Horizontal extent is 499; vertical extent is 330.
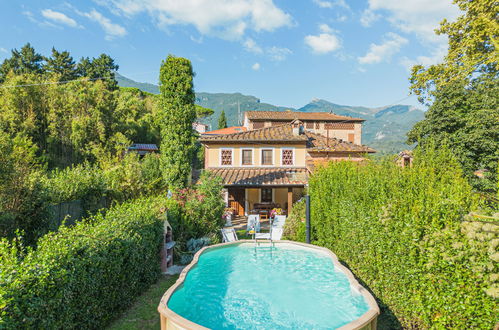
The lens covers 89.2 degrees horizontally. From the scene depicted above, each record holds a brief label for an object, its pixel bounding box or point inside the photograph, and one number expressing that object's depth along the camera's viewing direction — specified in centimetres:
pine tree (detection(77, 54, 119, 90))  4710
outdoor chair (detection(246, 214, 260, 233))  1479
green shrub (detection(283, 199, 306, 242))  1255
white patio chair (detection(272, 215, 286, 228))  1496
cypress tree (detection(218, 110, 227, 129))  6303
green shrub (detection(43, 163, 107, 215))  1011
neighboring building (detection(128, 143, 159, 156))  3302
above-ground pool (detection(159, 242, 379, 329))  643
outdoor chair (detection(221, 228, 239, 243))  1225
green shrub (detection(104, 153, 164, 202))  1247
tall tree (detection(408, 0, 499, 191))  1130
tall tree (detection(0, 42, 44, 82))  4085
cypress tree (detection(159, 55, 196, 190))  1390
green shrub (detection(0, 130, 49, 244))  741
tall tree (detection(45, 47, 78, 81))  4403
